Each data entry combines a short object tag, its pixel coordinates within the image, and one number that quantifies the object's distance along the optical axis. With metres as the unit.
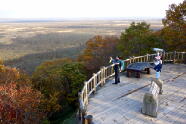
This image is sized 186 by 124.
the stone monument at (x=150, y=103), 7.41
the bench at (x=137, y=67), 11.60
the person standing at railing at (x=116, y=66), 10.43
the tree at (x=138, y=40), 26.89
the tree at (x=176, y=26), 19.44
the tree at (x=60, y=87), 20.19
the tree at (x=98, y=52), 32.78
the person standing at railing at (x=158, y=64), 9.95
